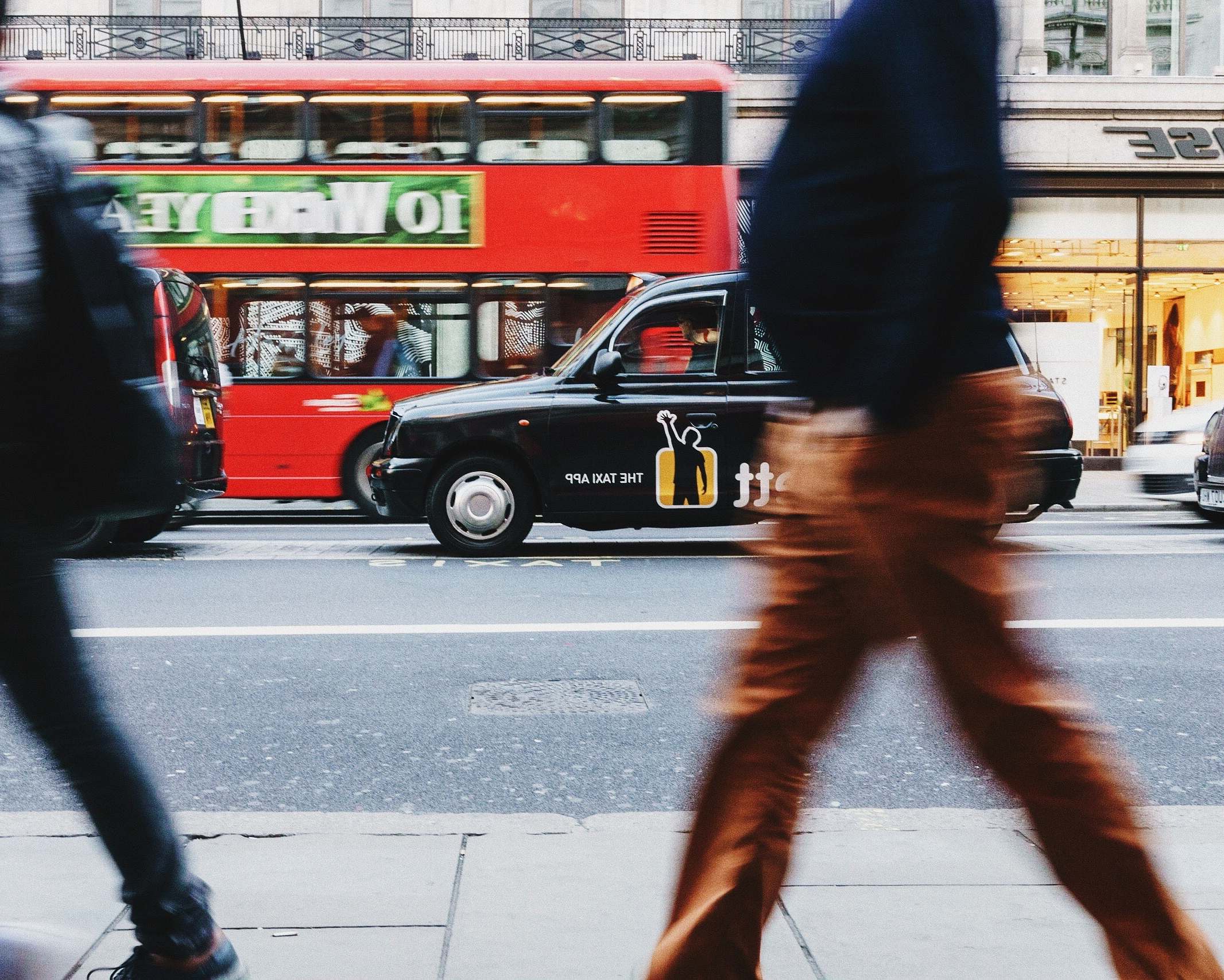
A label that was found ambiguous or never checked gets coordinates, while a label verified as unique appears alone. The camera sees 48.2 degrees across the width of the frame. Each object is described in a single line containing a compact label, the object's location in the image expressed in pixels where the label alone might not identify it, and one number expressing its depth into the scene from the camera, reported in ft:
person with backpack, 6.75
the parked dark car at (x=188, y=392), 34.09
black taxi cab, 31.78
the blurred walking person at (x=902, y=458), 6.25
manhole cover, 16.83
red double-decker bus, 42.70
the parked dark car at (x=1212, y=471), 37.93
